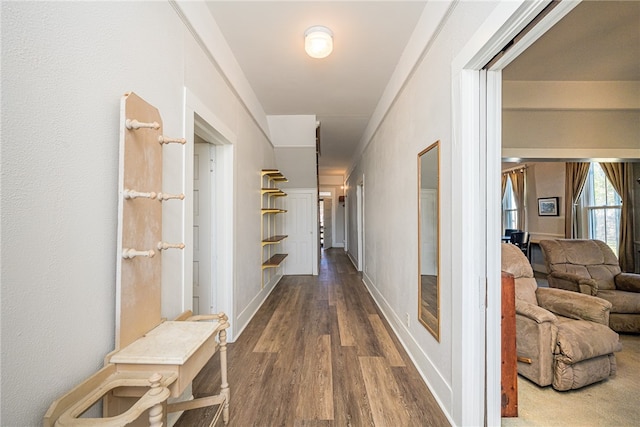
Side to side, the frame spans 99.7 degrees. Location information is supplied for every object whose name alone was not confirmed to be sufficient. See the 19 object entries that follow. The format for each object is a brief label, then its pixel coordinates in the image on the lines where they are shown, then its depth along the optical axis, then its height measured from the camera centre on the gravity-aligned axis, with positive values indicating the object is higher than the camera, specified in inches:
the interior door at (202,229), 113.2 -5.4
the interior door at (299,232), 240.5 -13.6
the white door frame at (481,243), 58.7 -5.6
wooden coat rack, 37.4 -21.4
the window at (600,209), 184.4 +6.6
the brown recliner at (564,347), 77.3 -37.6
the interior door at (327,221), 442.0 -6.8
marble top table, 43.6 -22.9
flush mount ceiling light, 90.5 +59.9
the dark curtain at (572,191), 208.8 +21.2
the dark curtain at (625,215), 170.4 +1.8
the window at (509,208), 278.8 +9.7
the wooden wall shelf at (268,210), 170.2 +4.3
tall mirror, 78.1 -6.6
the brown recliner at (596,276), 112.3 -27.1
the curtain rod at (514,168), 258.0 +48.8
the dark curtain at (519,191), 265.0 +26.2
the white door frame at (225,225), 109.8 -3.5
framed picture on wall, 230.2 +10.0
